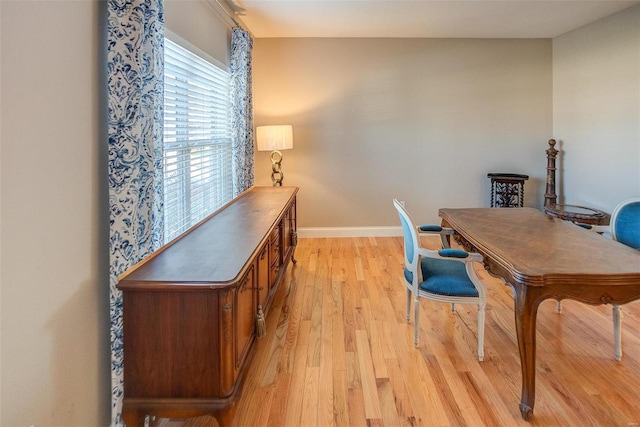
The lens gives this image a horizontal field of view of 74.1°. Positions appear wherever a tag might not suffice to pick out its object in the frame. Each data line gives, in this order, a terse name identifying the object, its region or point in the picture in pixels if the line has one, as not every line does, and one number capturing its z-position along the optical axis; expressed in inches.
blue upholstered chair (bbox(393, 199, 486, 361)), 98.3
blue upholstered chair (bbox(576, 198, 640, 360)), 111.7
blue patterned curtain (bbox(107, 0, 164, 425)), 67.3
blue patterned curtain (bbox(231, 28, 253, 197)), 164.1
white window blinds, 108.2
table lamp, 187.5
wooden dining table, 75.7
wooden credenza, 64.8
